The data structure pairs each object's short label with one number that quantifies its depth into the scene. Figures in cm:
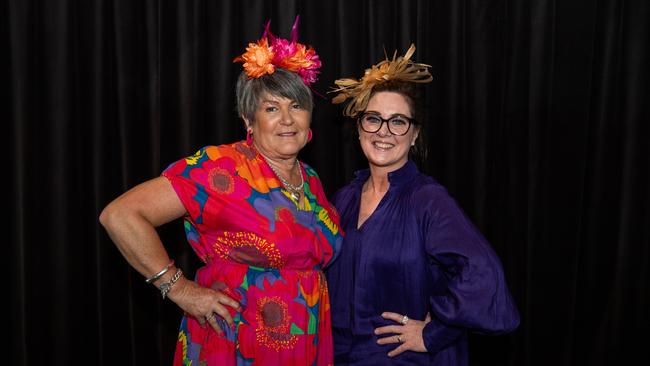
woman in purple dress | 156
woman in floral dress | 161
